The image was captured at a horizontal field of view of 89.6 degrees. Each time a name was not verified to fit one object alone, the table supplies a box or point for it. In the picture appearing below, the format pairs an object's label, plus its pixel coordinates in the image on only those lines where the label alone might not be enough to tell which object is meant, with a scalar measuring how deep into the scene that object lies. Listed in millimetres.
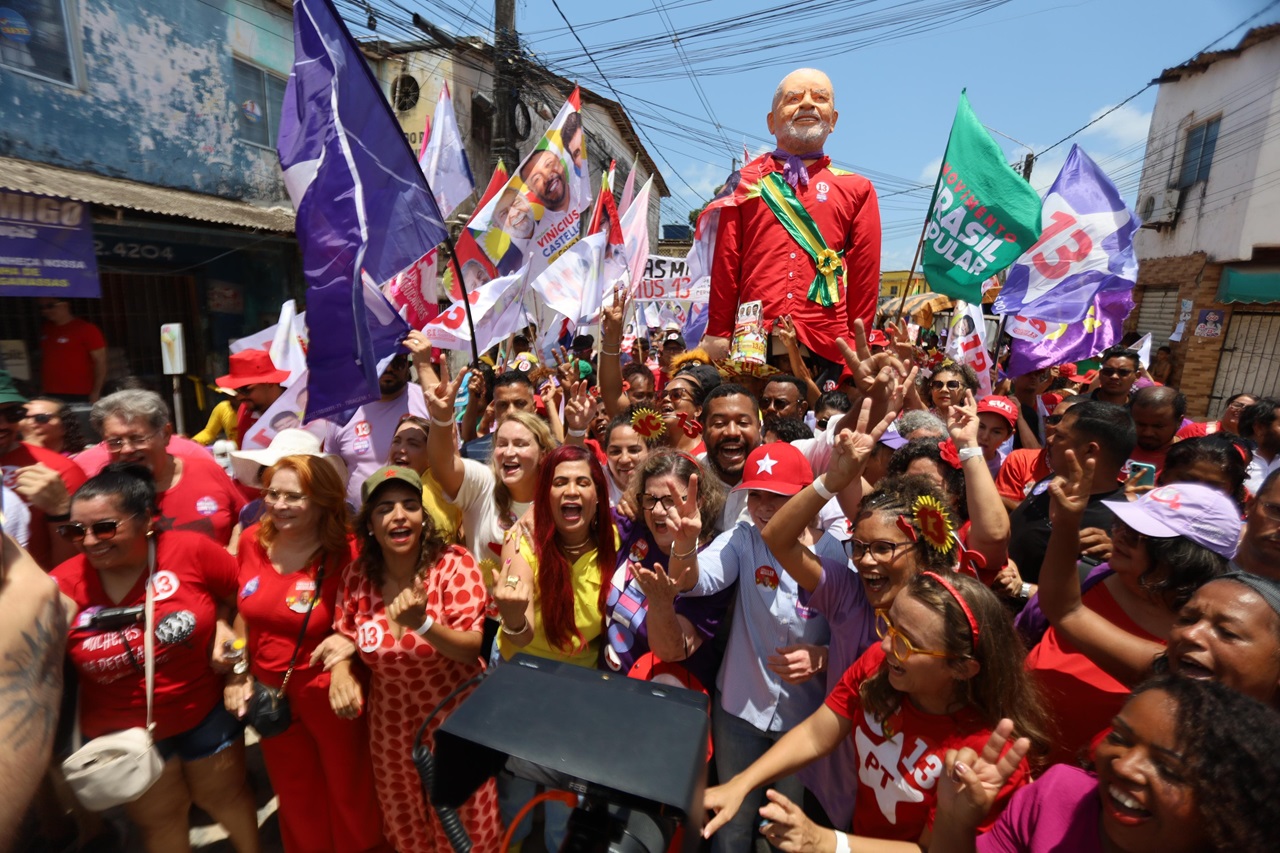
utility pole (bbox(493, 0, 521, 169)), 11695
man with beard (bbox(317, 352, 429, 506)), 3555
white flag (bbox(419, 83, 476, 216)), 6555
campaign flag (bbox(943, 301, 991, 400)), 5277
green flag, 4102
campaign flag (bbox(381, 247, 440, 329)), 3180
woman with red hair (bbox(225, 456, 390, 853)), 2475
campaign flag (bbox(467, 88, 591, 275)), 5180
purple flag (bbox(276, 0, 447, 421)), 2912
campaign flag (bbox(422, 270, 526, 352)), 4028
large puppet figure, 4492
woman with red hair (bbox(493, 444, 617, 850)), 2373
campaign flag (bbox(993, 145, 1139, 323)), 4887
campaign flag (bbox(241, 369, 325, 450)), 3490
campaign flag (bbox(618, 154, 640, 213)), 9625
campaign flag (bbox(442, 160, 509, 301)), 5152
